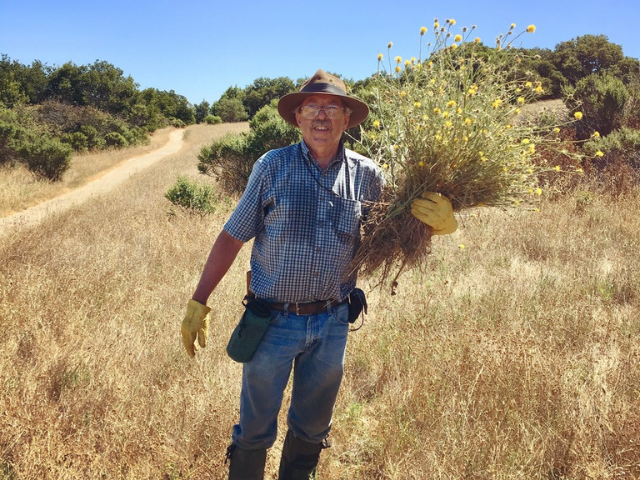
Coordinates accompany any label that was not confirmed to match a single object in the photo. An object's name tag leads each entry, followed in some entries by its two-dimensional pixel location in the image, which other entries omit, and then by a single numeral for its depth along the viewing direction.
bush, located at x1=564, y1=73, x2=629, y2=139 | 10.42
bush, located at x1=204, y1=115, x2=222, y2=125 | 42.58
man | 2.00
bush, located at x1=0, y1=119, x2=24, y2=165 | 13.80
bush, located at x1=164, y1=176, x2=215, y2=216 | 7.94
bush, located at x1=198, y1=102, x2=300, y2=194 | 10.32
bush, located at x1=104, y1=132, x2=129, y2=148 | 25.26
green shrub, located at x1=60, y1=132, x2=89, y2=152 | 21.55
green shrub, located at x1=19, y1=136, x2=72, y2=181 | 13.50
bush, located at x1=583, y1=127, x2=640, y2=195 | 7.59
